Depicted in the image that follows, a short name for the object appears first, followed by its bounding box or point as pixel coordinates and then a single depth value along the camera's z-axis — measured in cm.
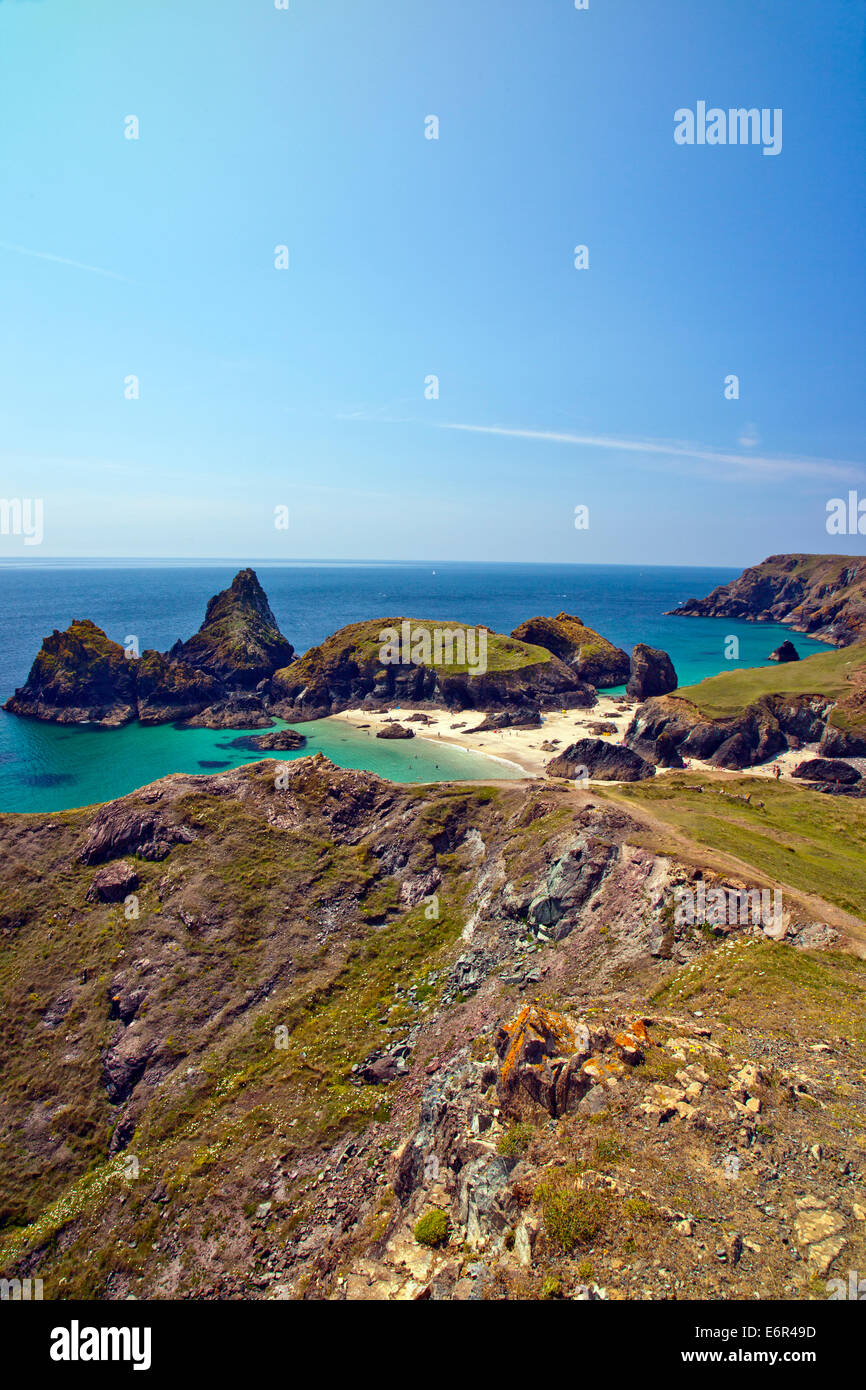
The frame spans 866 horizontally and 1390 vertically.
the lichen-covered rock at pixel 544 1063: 1794
